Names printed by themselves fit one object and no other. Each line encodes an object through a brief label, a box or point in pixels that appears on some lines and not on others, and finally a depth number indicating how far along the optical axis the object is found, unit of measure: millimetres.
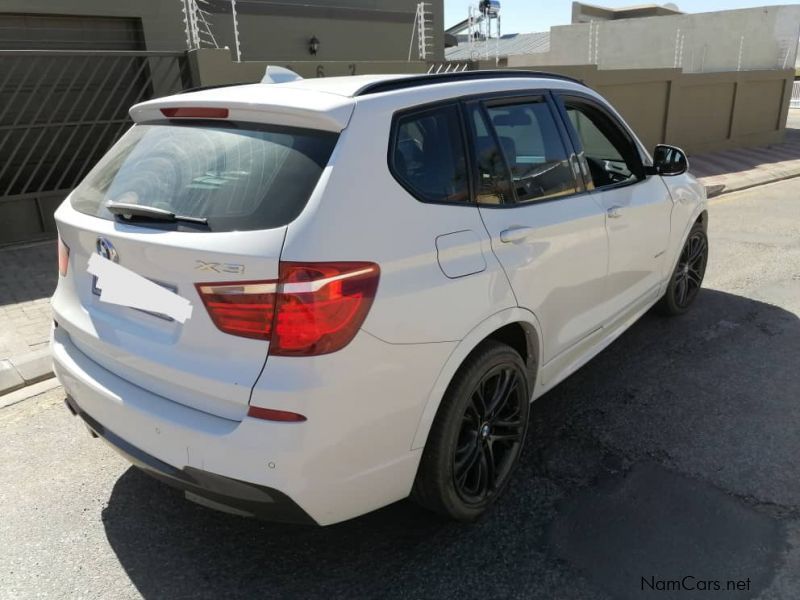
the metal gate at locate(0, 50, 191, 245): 7355
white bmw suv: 2053
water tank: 15406
